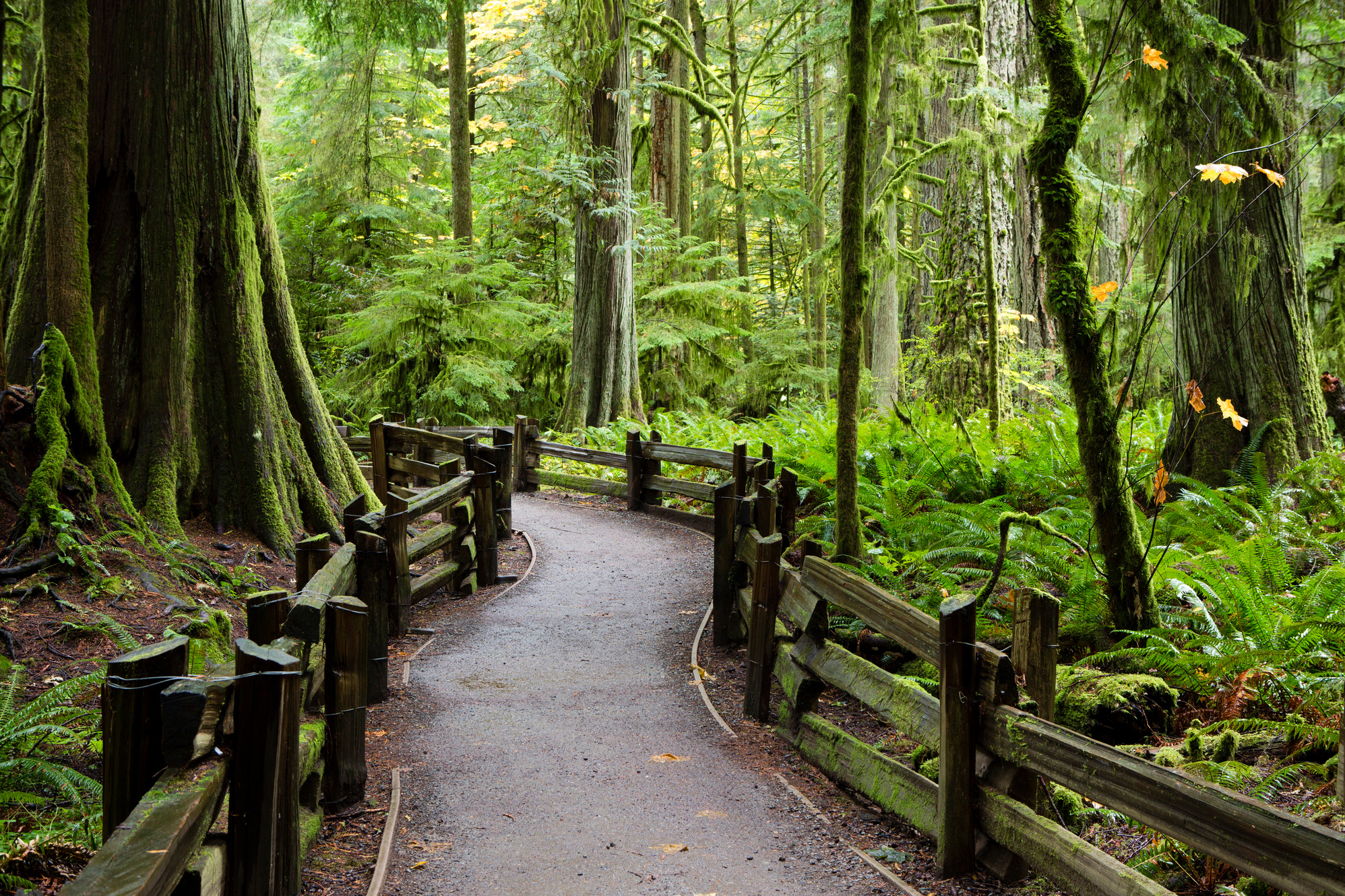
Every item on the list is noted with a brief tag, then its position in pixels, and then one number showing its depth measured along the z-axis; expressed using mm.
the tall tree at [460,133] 18297
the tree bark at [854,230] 6582
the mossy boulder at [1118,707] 4738
